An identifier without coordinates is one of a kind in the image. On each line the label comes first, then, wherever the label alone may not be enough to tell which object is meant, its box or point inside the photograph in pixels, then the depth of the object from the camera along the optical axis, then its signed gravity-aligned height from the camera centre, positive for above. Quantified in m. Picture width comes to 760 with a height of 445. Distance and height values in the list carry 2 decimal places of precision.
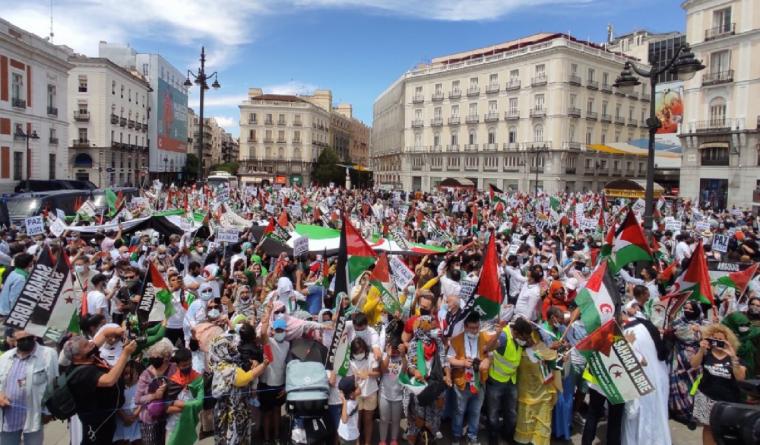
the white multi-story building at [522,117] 50.31 +8.04
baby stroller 5.17 -1.98
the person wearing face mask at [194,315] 6.51 -1.49
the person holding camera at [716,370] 5.01 -1.52
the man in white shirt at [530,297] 7.17 -1.28
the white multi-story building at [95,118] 50.62 +6.39
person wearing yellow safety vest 5.50 -1.76
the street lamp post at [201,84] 20.98 +4.14
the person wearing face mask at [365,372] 5.35 -1.72
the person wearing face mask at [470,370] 5.53 -1.72
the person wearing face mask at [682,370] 5.81 -1.78
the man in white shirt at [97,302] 6.56 -1.38
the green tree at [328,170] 70.88 +3.01
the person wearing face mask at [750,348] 5.89 -1.53
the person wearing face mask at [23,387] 4.46 -1.64
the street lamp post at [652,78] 9.90 +2.38
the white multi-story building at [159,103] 64.25 +10.36
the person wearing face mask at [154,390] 4.62 -1.68
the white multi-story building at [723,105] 34.12 +6.35
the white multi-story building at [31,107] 34.06 +5.24
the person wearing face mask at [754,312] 6.08 -1.20
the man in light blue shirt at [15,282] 7.11 -1.25
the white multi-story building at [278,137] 77.56 +7.68
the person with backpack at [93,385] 4.31 -1.55
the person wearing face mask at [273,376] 5.57 -1.85
